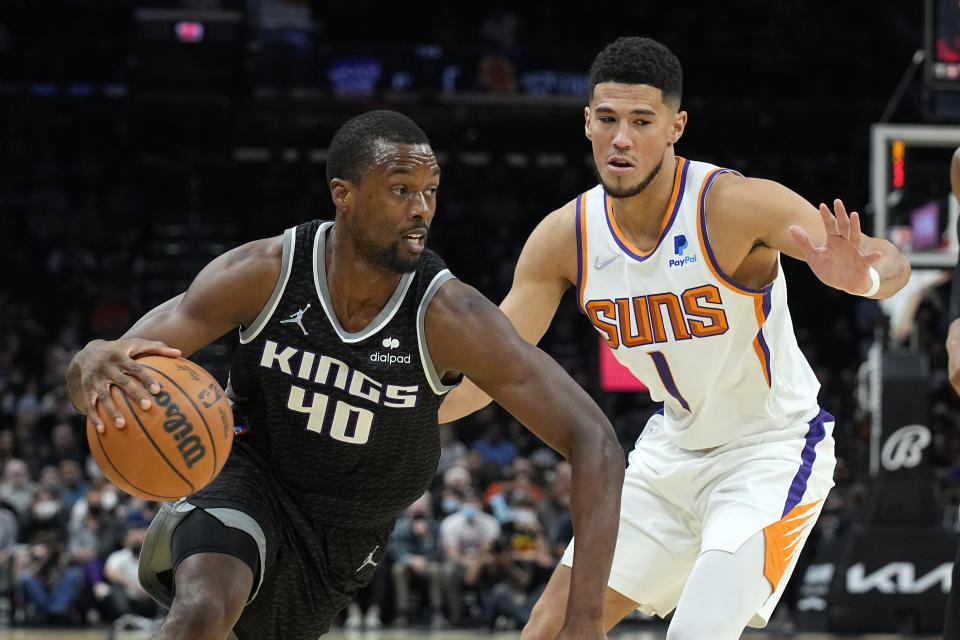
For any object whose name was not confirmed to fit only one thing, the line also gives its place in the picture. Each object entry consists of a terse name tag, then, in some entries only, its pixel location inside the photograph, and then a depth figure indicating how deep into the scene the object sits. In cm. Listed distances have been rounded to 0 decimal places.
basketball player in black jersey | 362
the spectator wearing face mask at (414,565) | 1234
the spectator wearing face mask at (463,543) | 1231
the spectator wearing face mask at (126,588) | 1174
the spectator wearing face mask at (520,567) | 1192
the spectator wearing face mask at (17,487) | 1248
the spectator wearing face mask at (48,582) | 1184
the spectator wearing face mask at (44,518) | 1219
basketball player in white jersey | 418
